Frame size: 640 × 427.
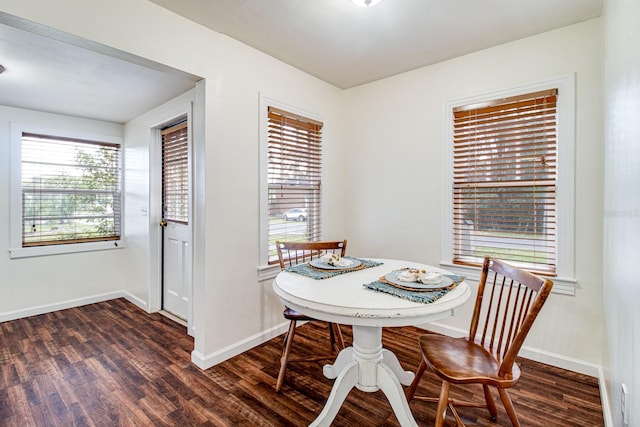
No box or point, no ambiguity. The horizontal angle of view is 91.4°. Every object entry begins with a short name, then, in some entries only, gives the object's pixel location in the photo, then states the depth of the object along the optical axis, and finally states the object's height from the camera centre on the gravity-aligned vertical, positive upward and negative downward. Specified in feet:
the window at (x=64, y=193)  11.19 +0.66
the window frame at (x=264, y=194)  8.70 +0.48
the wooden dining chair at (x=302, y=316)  6.87 -2.30
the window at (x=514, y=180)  7.32 +0.83
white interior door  10.31 -0.41
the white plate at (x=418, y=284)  5.17 -1.24
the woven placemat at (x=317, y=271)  6.13 -1.23
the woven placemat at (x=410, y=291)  4.75 -1.30
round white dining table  4.45 -1.45
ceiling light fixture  6.22 +4.20
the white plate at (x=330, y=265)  6.59 -1.16
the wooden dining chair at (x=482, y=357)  4.33 -2.34
